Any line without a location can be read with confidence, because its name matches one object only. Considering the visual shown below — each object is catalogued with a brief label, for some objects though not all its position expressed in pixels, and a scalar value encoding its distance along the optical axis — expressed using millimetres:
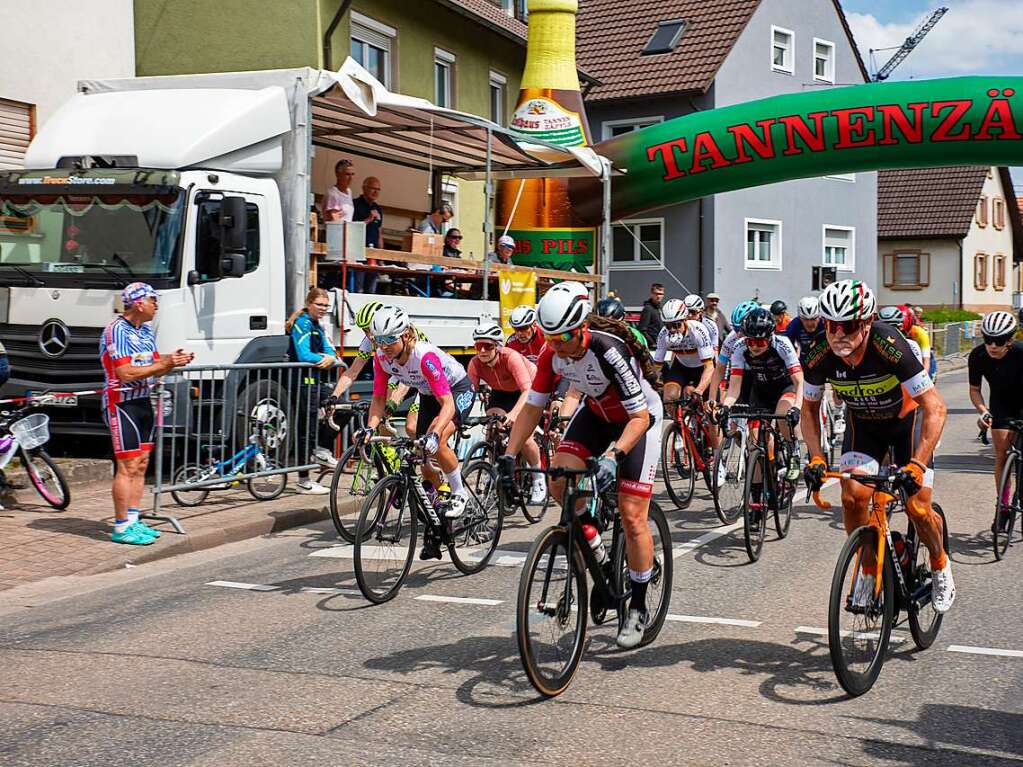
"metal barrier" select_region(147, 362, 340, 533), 10562
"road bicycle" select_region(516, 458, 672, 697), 5418
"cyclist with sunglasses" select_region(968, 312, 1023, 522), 9461
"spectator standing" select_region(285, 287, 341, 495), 11781
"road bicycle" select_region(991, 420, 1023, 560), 9172
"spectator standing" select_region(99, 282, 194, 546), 9117
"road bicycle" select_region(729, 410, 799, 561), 8953
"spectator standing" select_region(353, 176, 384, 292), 15414
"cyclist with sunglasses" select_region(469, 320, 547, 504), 10227
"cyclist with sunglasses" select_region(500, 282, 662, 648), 5953
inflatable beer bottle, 20203
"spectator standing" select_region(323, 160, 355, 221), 14675
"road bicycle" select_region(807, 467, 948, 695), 5473
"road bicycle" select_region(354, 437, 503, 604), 7398
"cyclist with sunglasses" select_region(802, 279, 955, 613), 5934
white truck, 11266
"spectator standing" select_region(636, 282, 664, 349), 19406
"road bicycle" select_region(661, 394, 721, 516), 11422
